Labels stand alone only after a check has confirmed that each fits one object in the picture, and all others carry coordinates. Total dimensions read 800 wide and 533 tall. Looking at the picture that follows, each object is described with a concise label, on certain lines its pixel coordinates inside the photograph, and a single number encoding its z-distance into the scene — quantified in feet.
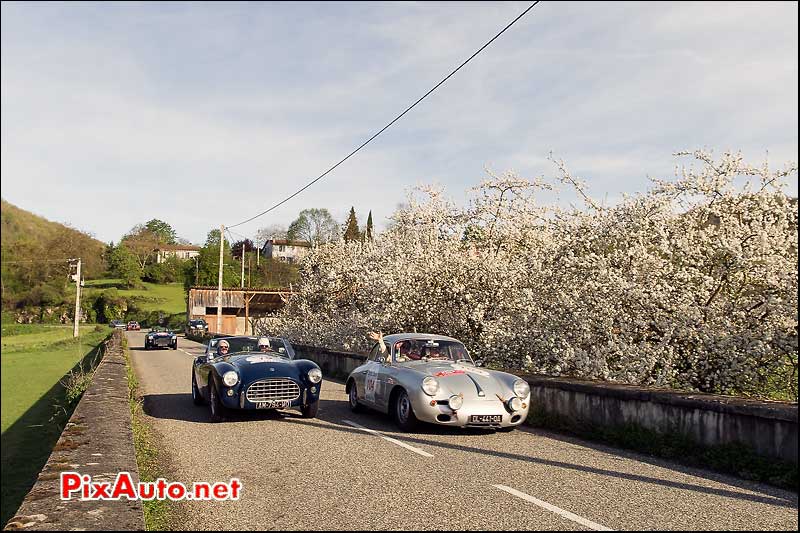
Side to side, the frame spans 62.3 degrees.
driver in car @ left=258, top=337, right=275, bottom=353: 39.29
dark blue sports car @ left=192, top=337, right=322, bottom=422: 33.30
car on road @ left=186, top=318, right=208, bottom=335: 196.13
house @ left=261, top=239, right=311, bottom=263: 232.73
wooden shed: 174.70
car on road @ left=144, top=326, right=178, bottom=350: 130.00
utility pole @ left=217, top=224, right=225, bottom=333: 135.85
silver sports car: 30.32
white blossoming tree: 38.32
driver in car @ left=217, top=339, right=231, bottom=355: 39.23
